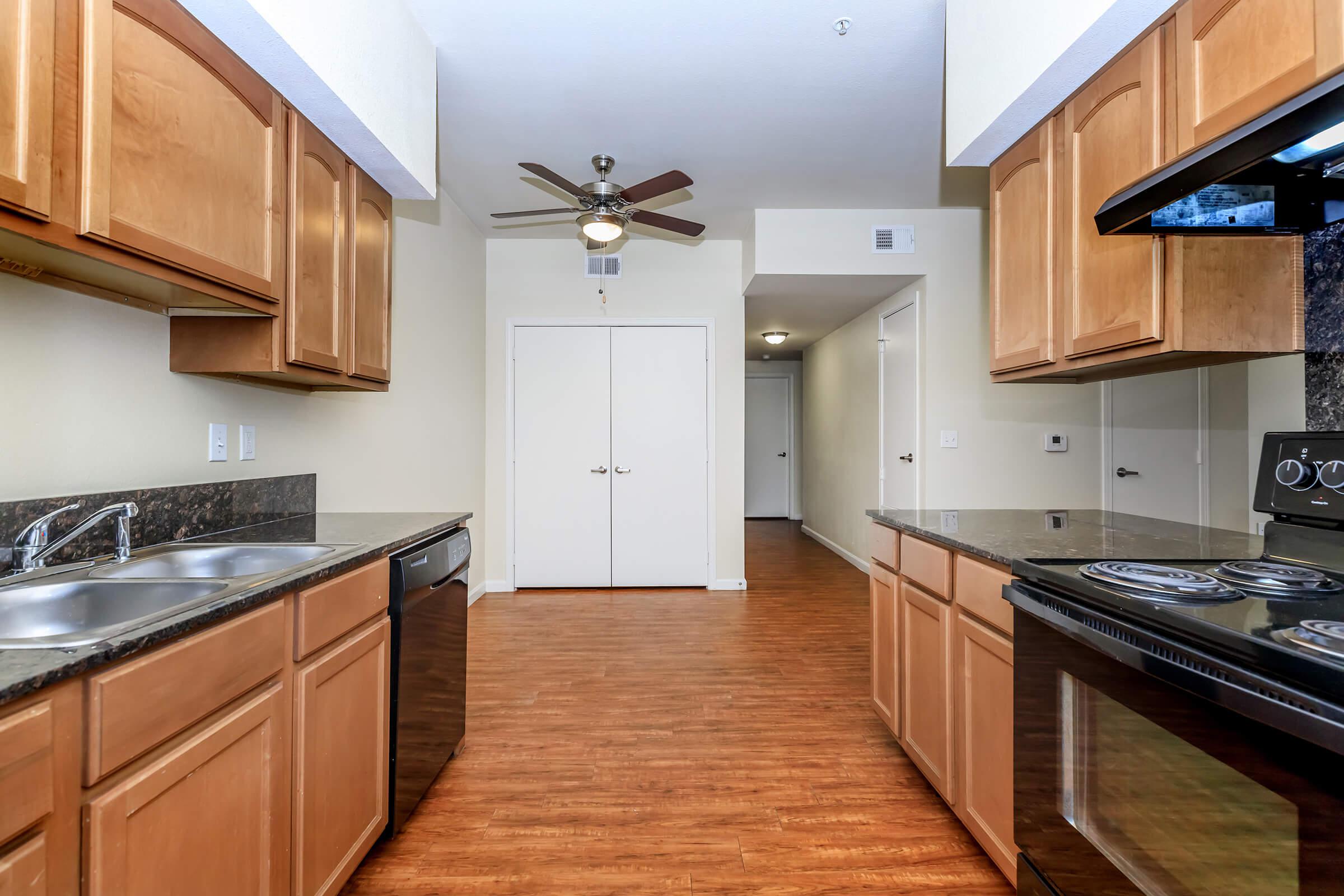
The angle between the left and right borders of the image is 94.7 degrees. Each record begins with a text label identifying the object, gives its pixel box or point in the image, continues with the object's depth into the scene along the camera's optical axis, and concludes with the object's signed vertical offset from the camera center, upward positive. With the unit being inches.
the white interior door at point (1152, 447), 157.9 +1.9
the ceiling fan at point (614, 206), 115.4 +49.9
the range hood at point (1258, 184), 37.5 +20.7
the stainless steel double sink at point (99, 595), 44.1 -10.8
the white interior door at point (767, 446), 343.3 +4.3
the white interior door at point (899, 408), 169.3 +13.4
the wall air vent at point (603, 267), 181.8 +55.1
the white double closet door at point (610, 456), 184.1 -0.8
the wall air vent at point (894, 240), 159.6 +55.4
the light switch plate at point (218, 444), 75.5 +1.2
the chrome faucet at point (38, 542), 48.9 -7.2
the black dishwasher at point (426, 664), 66.7 -25.2
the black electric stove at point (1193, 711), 29.6 -15.0
